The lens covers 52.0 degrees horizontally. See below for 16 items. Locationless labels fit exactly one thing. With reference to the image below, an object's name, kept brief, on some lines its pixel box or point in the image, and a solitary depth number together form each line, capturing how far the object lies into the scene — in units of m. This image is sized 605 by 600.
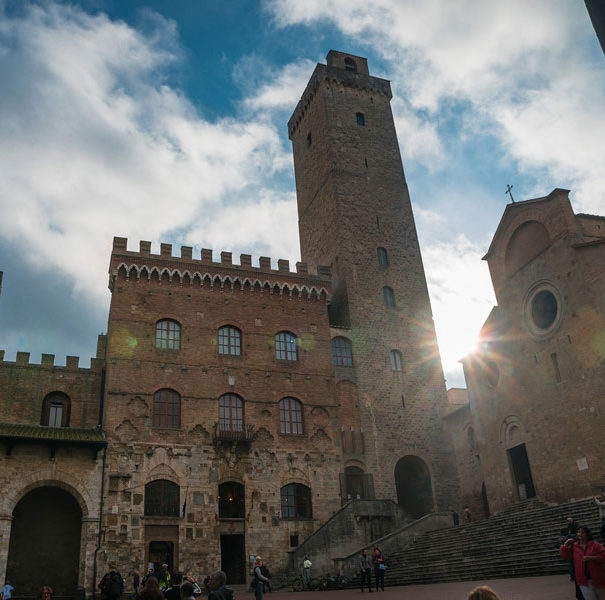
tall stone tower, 31.97
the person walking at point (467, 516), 29.26
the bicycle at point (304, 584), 24.37
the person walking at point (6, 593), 18.02
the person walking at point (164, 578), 18.06
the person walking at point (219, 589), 7.67
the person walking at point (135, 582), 22.44
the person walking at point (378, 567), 20.75
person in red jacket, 7.88
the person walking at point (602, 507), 15.76
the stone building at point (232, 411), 25.47
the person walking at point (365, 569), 20.53
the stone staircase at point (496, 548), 19.03
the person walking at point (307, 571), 24.64
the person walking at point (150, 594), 6.79
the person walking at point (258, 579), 14.08
